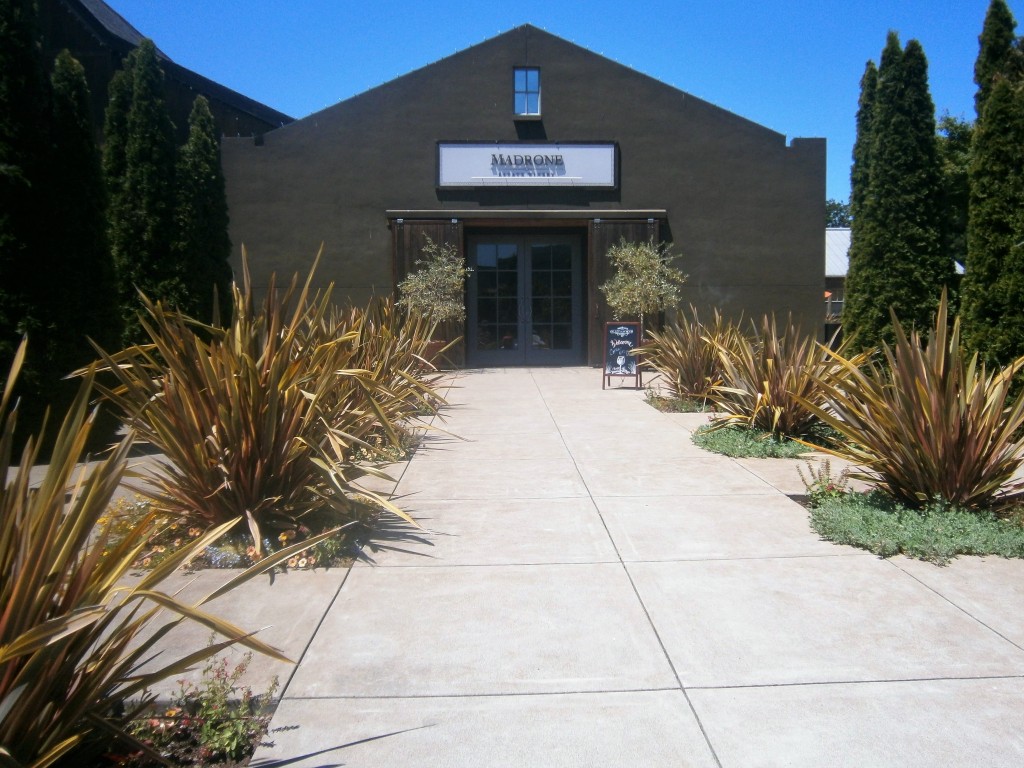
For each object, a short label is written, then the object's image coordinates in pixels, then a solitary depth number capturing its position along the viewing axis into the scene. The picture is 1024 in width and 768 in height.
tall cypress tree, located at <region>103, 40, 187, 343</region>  12.31
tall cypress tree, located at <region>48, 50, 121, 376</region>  8.27
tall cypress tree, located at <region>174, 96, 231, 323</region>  12.98
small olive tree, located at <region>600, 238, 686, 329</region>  15.58
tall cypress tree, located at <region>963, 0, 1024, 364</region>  8.55
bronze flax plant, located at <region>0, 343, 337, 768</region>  2.52
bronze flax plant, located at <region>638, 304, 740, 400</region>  11.44
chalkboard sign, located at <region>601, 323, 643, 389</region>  13.89
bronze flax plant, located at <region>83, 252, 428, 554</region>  5.28
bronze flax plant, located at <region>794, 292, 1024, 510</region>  5.77
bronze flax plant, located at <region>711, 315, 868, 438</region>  8.77
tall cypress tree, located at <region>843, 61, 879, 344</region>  13.36
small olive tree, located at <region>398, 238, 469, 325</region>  15.88
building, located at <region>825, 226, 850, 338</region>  35.16
